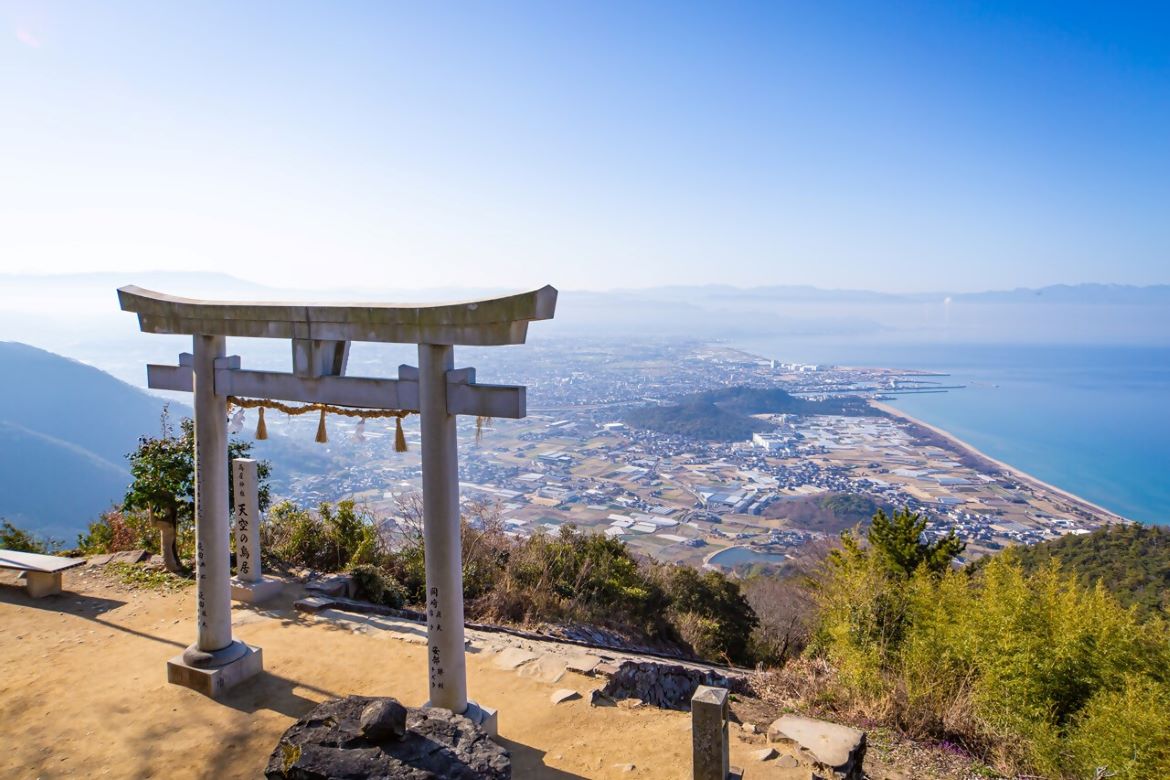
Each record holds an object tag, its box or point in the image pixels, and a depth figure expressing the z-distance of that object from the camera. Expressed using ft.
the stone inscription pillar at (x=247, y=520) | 26.40
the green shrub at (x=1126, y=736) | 15.66
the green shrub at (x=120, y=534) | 34.35
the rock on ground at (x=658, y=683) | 20.71
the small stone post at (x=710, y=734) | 13.61
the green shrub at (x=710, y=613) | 40.09
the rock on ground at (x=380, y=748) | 10.98
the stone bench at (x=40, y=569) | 26.89
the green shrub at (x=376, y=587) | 29.43
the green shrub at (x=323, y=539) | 32.22
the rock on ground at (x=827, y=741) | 15.84
